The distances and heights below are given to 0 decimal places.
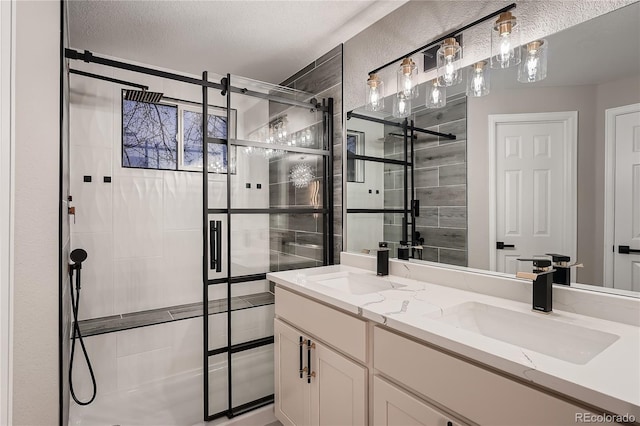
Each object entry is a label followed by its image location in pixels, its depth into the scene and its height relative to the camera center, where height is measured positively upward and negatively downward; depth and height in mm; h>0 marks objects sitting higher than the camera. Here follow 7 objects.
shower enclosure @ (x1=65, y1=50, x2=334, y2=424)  1988 -115
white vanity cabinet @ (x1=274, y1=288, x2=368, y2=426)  1283 -700
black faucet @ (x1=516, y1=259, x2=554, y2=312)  1125 -260
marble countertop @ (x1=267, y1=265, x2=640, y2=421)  676 -353
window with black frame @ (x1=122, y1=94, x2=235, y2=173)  2508 +605
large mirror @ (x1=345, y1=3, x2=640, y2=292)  1099 +195
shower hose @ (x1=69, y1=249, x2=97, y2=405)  1812 -311
